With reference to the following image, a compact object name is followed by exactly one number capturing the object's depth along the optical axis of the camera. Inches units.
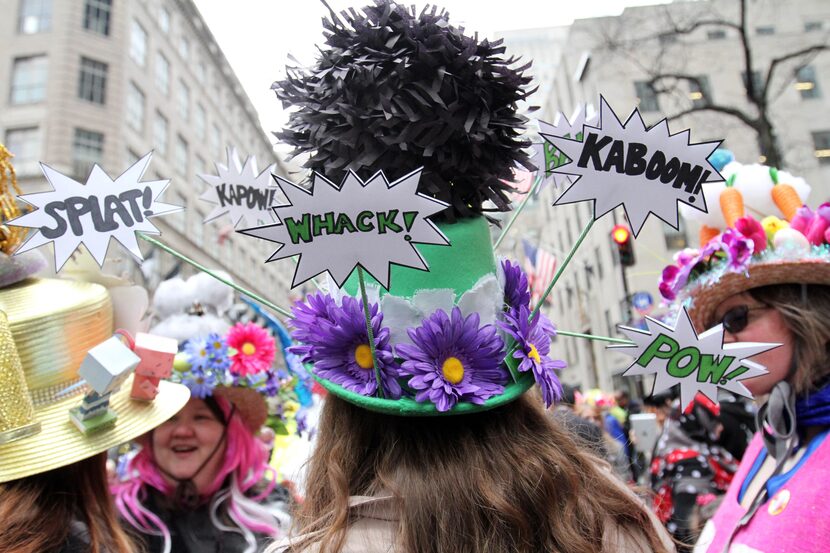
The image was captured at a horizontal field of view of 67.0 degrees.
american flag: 475.5
